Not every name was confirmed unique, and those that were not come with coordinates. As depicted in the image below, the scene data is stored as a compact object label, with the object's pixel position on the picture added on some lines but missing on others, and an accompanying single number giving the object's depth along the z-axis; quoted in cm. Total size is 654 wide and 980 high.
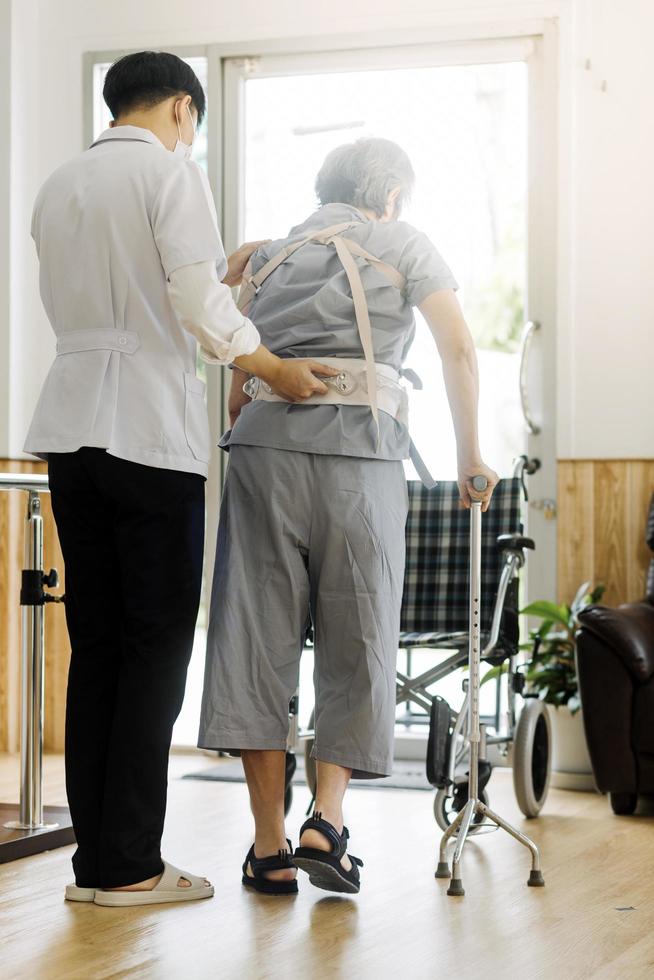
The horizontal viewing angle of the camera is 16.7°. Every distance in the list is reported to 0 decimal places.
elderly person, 402
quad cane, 418
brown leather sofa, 579
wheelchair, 528
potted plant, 660
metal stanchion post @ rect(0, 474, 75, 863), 490
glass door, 746
